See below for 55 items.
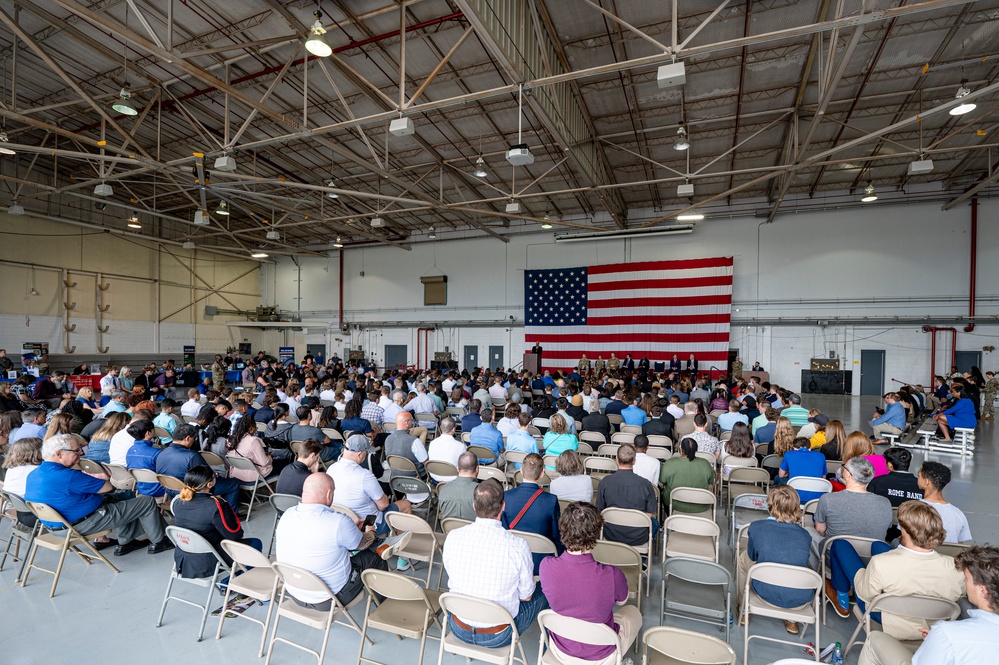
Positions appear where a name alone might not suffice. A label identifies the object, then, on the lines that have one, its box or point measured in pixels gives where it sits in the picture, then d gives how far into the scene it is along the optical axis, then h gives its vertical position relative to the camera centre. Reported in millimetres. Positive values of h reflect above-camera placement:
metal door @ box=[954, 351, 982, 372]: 16016 -975
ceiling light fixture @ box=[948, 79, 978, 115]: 8305 +3999
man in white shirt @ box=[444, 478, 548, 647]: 2586 -1375
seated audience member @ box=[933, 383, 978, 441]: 8938 -1676
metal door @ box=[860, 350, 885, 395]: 17281 -1579
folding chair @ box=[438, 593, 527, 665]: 2370 -1517
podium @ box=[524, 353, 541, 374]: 20391 -1641
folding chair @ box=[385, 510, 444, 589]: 3580 -1644
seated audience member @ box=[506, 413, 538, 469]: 5801 -1438
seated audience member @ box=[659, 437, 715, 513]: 4617 -1431
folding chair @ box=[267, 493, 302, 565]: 3947 -1520
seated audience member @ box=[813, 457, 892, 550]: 3422 -1336
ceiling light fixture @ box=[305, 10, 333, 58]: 6672 +4033
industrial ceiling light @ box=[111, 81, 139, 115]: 8508 +3995
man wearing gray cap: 3969 -1399
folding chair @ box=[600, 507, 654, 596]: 3657 -1527
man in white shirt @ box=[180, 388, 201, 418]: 8250 -1492
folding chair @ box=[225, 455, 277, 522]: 5148 -1647
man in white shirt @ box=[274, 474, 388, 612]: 2877 -1359
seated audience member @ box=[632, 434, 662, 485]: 4836 -1449
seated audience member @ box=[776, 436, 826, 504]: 4867 -1420
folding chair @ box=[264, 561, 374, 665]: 2721 -1747
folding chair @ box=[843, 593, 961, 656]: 2441 -1476
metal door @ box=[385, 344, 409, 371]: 25047 -1643
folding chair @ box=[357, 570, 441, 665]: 2549 -1745
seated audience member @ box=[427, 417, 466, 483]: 5230 -1393
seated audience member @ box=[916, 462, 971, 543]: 3414 -1327
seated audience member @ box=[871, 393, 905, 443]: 8766 -1700
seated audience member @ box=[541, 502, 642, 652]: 2410 -1334
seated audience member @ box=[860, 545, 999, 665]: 1863 -1213
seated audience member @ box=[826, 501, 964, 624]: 2607 -1356
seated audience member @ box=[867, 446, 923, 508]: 4191 -1425
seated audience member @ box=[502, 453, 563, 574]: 3471 -1361
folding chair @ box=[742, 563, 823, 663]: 2736 -1596
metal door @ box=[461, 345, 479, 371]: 23500 -1502
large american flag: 18406 +708
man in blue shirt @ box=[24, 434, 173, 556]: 3865 -1463
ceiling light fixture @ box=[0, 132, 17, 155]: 10477 +3913
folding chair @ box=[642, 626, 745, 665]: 2010 -1396
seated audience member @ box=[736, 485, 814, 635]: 3006 -1418
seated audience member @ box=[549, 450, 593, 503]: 4148 -1383
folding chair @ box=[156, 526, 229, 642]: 3125 -1534
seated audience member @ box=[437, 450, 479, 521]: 3850 -1387
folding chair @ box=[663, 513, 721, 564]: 3543 -1798
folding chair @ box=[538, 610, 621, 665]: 2133 -1427
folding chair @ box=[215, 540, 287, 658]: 2850 -1727
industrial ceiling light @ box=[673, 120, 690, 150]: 10764 +4425
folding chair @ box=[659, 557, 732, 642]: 2793 -1955
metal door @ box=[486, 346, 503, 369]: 22922 -1536
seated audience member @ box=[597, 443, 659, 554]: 4027 -1430
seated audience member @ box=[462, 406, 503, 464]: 6312 -1516
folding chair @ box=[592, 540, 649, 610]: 3135 -1586
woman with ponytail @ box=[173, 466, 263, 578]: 3410 -1426
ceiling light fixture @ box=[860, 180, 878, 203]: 13520 +3881
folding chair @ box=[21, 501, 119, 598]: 3740 -1852
